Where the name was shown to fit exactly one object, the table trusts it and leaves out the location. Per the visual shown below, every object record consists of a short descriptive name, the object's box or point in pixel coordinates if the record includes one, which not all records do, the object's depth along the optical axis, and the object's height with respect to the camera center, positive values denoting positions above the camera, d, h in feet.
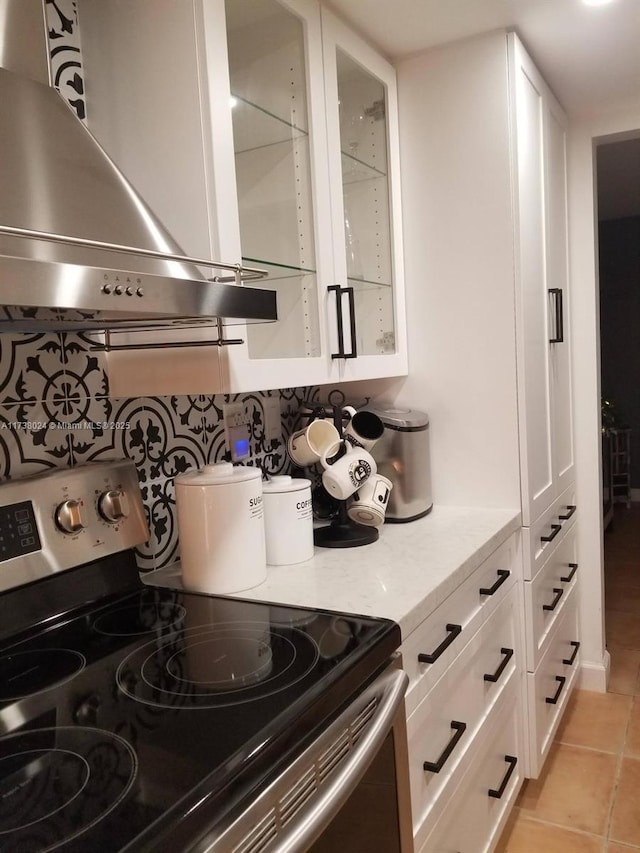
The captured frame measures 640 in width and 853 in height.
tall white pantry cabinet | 5.69 +0.74
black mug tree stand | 5.09 -1.24
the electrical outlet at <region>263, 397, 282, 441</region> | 5.96 -0.37
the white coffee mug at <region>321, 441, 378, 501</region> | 5.08 -0.76
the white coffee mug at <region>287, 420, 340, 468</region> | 5.28 -0.52
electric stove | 2.18 -1.35
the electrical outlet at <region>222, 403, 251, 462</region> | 5.38 -0.41
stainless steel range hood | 2.59 +0.65
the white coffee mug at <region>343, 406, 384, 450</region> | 5.47 -0.45
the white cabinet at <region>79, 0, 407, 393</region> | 3.91 +1.52
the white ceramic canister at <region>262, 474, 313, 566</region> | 4.70 -1.01
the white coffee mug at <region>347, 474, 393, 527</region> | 5.24 -1.01
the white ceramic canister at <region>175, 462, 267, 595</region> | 4.14 -0.91
